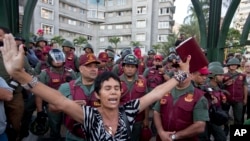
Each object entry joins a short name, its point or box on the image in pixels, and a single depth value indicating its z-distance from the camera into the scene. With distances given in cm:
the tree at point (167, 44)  3122
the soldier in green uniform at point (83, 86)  233
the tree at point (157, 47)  3169
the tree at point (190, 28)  2947
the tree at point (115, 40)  3399
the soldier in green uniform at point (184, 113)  227
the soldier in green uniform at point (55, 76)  343
